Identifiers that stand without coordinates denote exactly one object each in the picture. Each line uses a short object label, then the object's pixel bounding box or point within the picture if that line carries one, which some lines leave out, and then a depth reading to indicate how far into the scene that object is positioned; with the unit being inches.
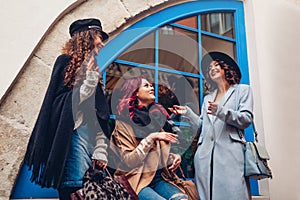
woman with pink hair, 99.1
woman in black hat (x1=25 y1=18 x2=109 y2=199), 89.9
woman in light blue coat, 103.0
